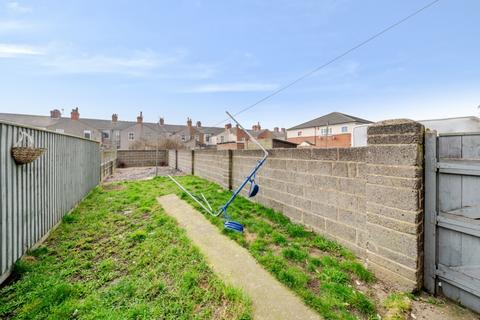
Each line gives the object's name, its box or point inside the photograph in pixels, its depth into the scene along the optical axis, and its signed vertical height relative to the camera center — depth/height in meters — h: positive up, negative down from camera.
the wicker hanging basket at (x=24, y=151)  2.63 +0.06
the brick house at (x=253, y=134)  15.01 +4.21
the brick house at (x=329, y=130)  32.10 +4.77
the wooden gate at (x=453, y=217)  1.89 -0.59
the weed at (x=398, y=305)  1.83 -1.43
